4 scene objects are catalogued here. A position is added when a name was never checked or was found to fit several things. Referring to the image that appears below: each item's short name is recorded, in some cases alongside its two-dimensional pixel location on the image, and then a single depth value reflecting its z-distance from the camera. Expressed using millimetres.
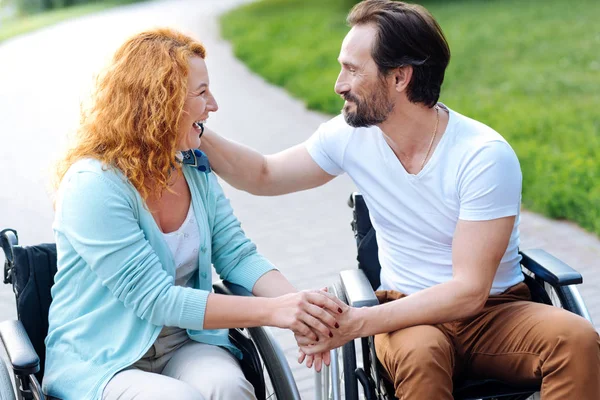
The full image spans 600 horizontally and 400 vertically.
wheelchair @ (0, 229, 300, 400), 2842
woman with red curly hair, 2734
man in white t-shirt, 2807
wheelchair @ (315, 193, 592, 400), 2904
